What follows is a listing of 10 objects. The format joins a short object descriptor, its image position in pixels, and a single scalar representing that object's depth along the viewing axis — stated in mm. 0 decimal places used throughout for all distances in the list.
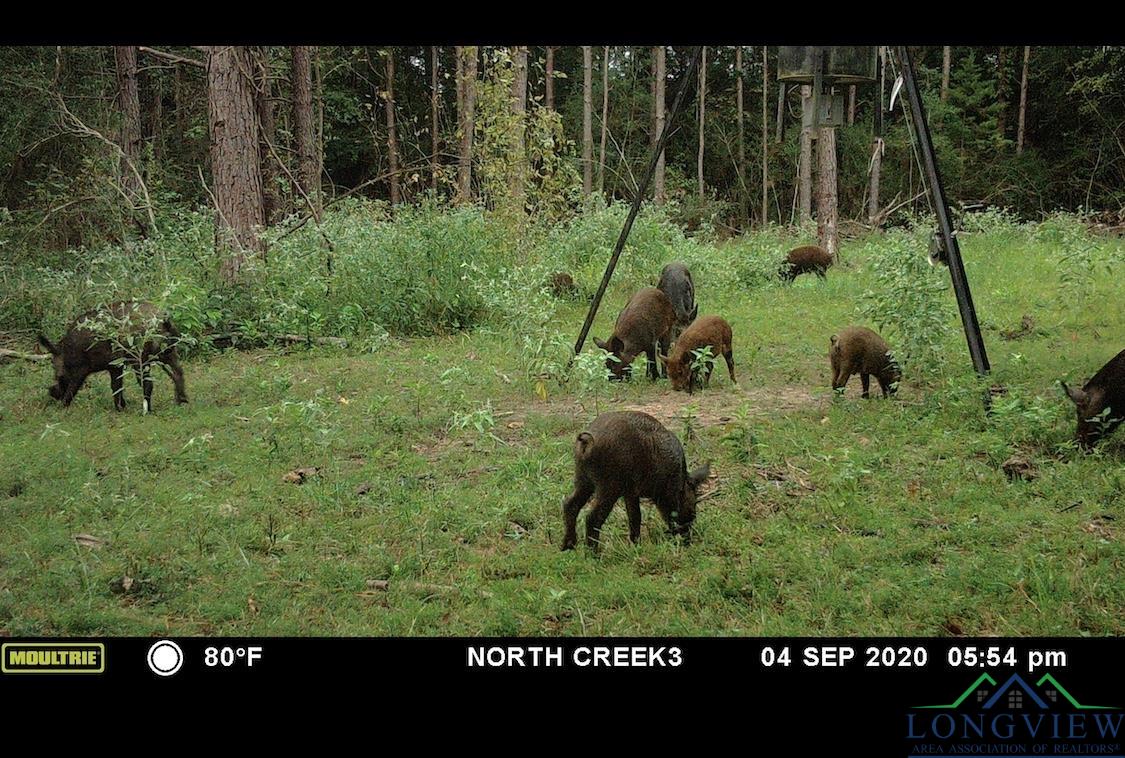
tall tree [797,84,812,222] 26520
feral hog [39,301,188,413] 8562
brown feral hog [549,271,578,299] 14297
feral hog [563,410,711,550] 5250
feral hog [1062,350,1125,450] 6578
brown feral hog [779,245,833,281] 17078
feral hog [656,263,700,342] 11375
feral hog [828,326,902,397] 8422
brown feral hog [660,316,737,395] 9047
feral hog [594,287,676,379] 9602
